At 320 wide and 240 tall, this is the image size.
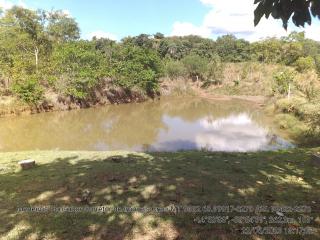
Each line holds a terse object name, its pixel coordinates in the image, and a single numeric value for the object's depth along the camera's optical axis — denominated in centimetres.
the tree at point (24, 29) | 2166
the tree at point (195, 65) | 2812
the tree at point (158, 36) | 4305
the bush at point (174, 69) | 2728
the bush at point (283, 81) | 1938
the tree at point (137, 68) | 2053
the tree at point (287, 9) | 186
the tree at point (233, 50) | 3644
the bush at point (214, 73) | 2863
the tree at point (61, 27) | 2839
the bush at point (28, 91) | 1524
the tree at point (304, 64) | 2656
